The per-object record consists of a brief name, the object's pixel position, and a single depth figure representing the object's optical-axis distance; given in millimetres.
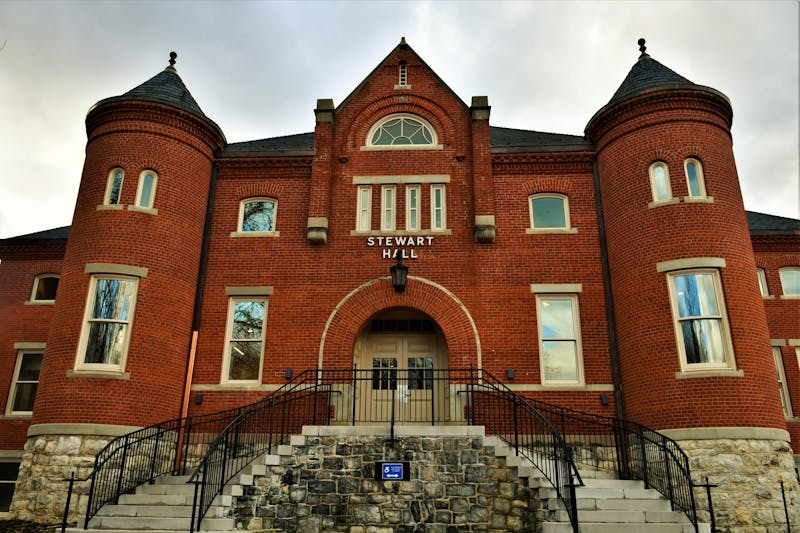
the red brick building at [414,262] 12891
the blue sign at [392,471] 10930
